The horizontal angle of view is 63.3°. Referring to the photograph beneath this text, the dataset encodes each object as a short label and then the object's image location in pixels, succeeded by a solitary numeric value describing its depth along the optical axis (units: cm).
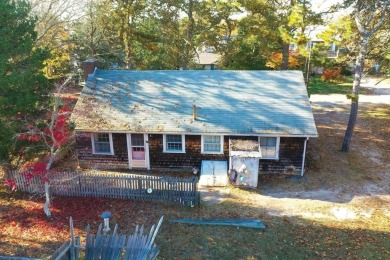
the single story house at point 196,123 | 1645
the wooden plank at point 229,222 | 1253
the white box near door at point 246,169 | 1539
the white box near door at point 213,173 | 1577
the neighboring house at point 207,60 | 4349
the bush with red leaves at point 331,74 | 4306
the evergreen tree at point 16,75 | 1284
